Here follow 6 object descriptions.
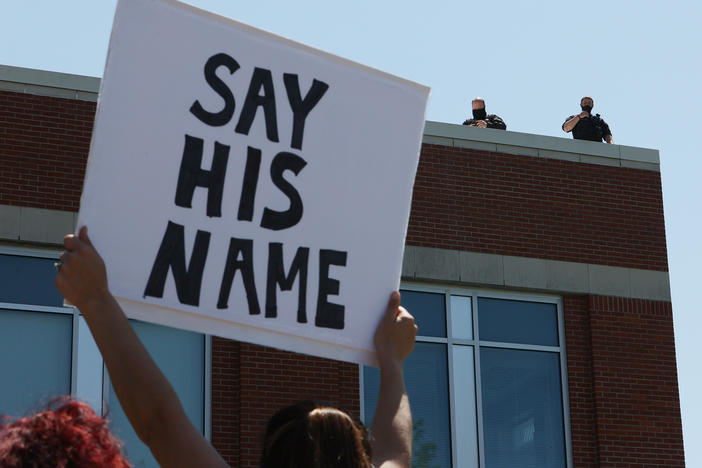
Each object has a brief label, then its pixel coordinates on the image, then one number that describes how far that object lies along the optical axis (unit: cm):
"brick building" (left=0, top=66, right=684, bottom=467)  1288
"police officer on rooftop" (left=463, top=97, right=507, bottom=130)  1619
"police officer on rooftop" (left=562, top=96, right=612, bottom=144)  1666
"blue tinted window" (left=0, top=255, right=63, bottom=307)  1258
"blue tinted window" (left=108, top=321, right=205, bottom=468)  1288
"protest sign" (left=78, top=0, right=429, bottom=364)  342
